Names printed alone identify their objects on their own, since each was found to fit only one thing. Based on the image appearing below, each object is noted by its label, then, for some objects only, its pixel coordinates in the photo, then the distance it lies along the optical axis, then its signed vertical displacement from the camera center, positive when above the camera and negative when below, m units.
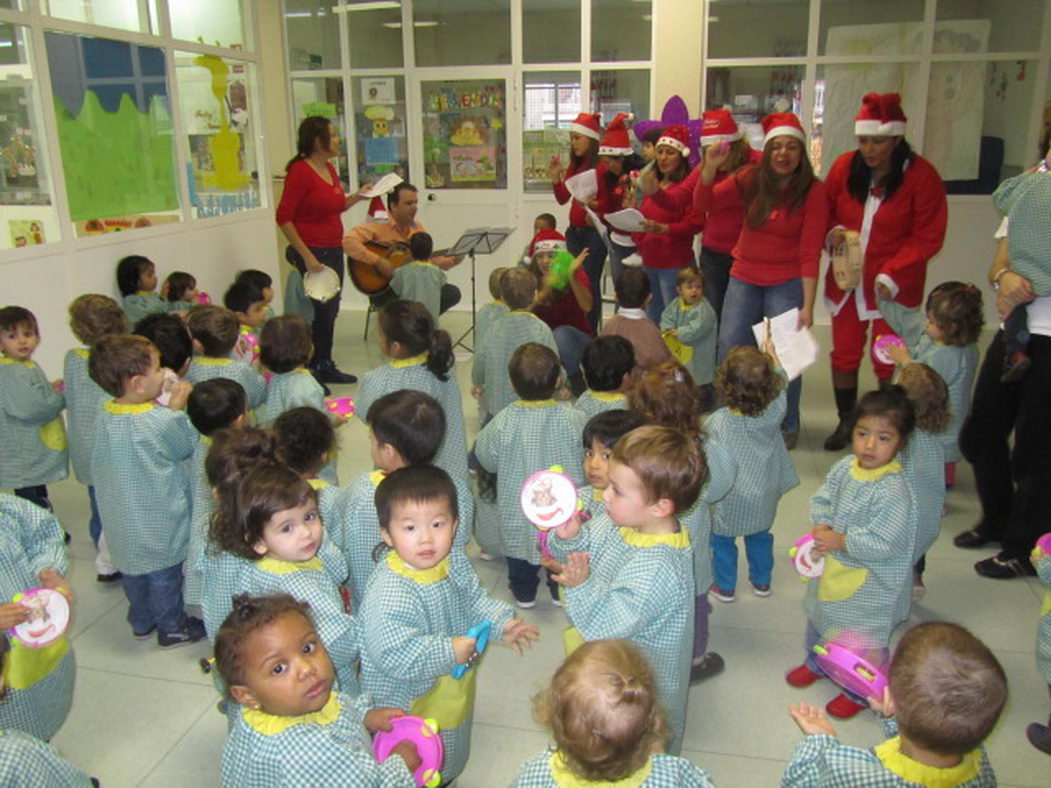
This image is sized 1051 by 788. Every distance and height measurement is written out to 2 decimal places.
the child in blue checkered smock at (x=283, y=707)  1.40 -0.90
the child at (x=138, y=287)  4.81 -0.67
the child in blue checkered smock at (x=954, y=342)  3.45 -0.76
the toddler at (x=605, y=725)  1.25 -0.83
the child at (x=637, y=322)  4.10 -0.77
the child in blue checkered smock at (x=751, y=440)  2.83 -0.95
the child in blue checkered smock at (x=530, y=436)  2.84 -0.91
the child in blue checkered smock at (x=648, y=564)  1.78 -0.86
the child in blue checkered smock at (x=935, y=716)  1.29 -0.85
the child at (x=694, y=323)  4.87 -0.92
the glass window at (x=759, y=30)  7.94 +1.24
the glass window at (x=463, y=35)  8.52 +1.32
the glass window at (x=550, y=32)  8.39 +1.32
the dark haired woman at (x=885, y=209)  4.15 -0.24
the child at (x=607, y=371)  3.00 -0.73
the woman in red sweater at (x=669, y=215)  5.20 -0.32
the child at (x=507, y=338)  3.87 -0.79
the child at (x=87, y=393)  3.29 -0.85
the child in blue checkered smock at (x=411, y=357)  3.13 -0.71
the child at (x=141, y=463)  2.60 -0.91
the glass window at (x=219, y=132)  5.97 +0.28
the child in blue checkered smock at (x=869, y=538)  2.40 -1.07
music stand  6.10 -0.55
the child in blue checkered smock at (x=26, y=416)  3.24 -0.95
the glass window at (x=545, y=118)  8.27 +0.46
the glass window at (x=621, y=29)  8.17 +1.30
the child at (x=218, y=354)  3.24 -0.72
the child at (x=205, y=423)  2.54 -0.77
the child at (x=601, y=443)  2.30 -0.76
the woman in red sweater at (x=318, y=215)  5.72 -0.31
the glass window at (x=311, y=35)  8.38 +1.32
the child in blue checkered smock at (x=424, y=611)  1.74 -0.95
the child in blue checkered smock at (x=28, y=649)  1.91 -1.05
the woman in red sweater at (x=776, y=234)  4.15 -0.36
